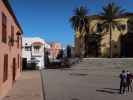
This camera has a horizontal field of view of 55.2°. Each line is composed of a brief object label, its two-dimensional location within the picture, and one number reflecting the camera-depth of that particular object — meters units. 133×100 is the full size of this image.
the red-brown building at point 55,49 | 41.44
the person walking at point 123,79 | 8.12
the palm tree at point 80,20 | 24.80
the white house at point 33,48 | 27.28
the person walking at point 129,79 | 8.27
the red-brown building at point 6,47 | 6.52
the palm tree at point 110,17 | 22.87
